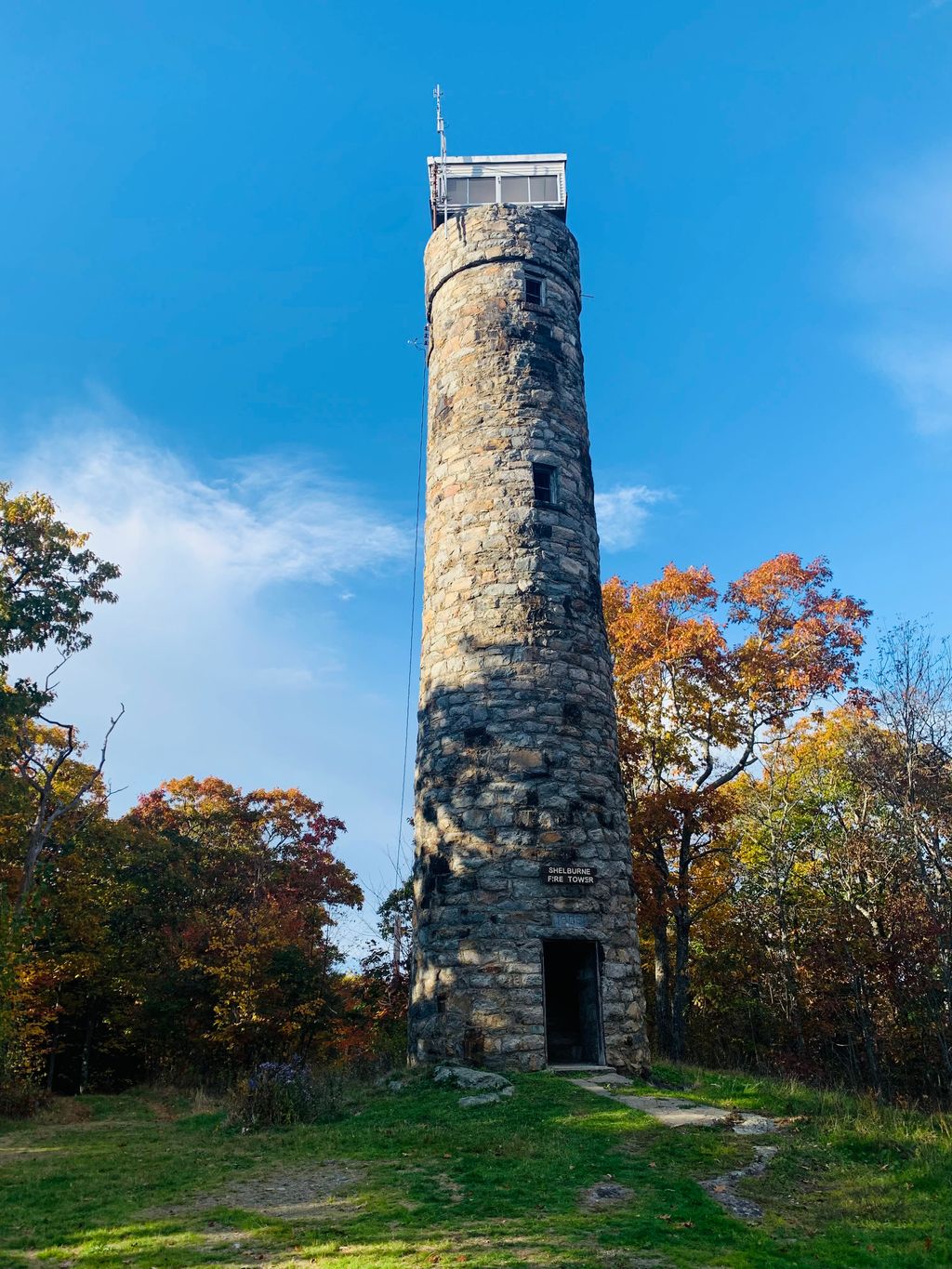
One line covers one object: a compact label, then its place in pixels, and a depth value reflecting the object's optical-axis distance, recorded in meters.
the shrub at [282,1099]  10.14
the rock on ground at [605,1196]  6.50
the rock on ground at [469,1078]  10.30
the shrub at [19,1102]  12.38
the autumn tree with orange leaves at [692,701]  19.75
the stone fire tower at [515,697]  11.68
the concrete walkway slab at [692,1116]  8.60
